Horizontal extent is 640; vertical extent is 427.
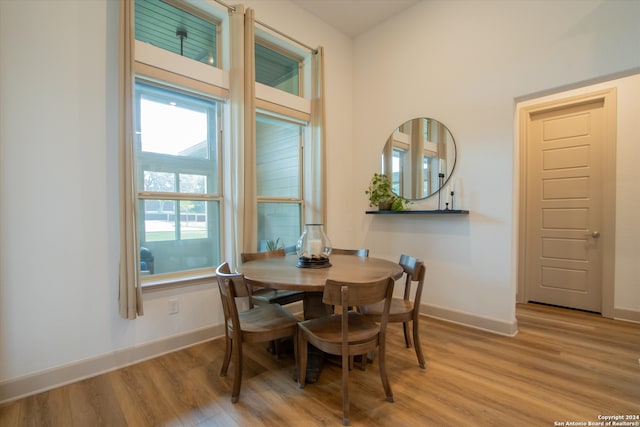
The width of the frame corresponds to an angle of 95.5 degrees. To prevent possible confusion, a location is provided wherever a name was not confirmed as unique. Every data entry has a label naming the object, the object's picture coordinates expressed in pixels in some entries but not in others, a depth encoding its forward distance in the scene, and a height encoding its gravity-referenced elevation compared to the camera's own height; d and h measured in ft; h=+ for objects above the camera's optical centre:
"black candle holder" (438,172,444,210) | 10.75 +0.88
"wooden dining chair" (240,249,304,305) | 8.36 -2.54
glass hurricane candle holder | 7.59 -1.06
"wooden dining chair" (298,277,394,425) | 5.40 -2.56
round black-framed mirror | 10.71 +2.04
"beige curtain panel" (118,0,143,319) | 7.08 +0.93
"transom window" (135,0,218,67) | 8.37 +5.55
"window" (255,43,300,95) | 11.02 +5.62
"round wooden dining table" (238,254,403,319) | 5.94 -1.50
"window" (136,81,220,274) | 8.26 +0.98
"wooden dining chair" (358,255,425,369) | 7.10 -2.54
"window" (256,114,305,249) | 10.88 +1.24
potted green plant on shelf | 11.82 +0.52
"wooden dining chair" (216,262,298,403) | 5.92 -2.54
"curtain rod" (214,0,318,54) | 9.11 +6.51
